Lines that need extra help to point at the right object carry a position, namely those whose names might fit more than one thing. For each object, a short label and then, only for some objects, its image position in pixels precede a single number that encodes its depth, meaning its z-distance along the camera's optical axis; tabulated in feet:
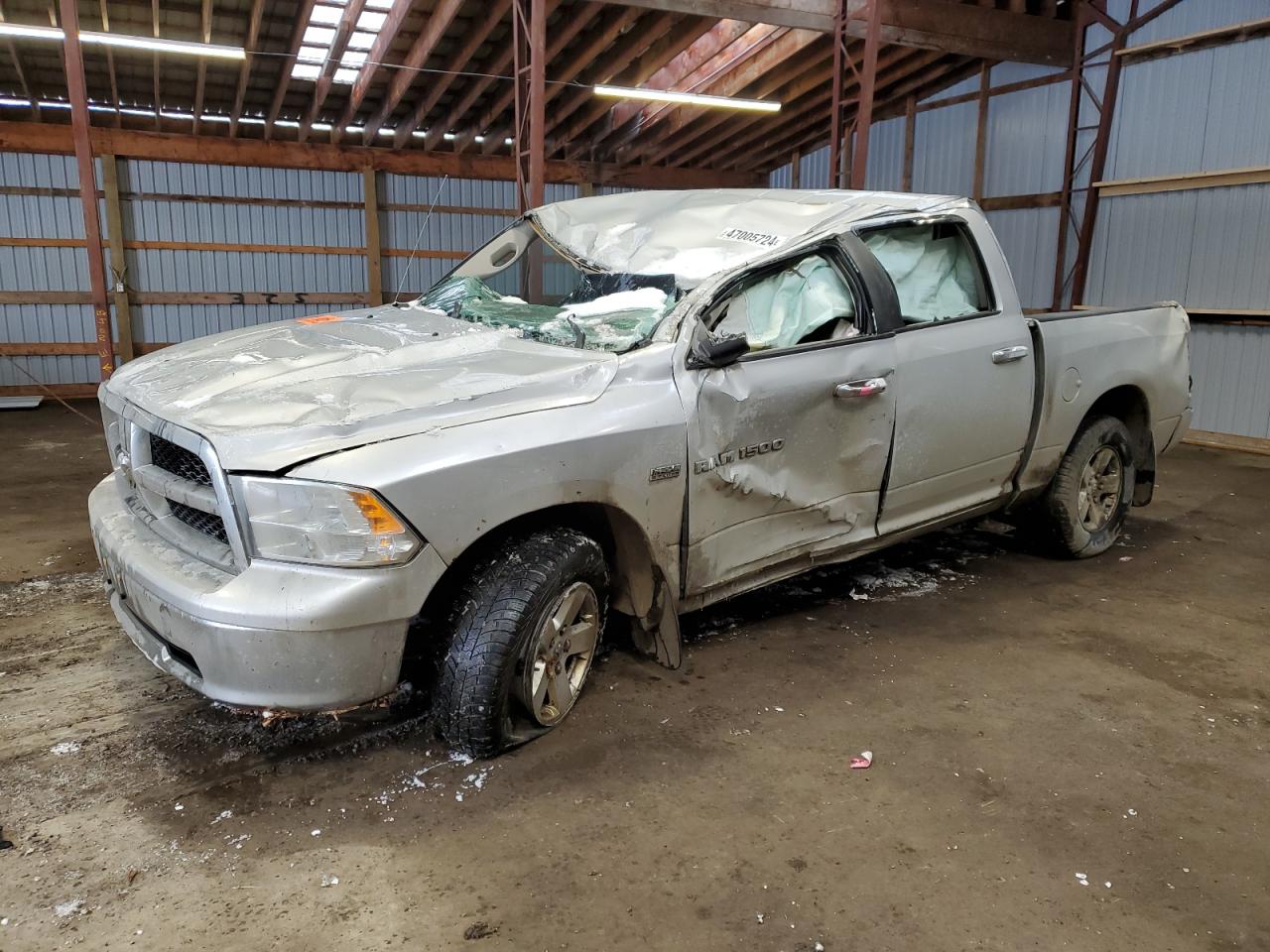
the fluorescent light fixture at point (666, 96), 37.58
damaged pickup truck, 7.72
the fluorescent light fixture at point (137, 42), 27.30
